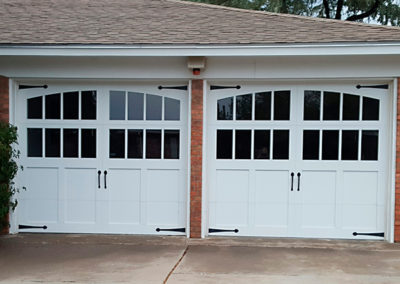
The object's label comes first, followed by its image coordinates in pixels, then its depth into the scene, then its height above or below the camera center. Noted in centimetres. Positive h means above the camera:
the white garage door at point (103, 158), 604 -39
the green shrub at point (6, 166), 527 -50
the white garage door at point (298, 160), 580 -37
